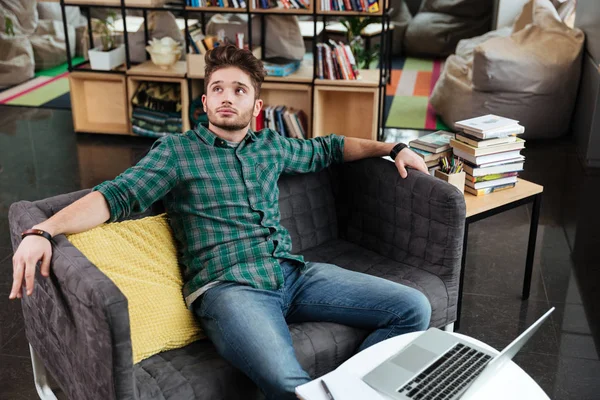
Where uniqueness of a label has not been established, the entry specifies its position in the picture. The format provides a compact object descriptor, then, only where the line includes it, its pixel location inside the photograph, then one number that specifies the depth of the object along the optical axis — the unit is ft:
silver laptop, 5.44
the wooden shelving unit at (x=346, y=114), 16.19
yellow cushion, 6.61
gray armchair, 5.71
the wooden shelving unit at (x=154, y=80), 16.42
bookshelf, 15.72
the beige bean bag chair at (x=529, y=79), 16.52
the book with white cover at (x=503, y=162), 9.25
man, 6.60
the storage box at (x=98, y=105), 17.34
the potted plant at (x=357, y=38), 16.60
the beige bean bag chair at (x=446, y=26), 26.07
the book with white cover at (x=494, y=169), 9.23
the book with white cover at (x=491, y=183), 9.31
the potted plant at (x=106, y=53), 16.90
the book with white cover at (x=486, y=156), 9.22
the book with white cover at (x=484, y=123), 9.21
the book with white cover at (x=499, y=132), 9.16
